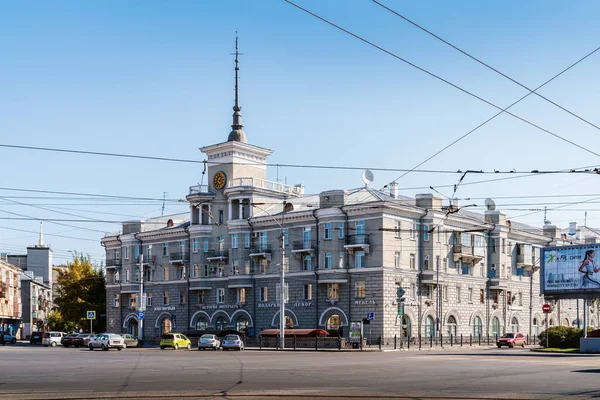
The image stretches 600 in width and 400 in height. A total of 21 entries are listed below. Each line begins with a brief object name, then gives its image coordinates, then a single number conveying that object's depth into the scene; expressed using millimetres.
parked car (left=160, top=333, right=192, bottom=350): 64438
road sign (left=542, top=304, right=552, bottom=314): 62150
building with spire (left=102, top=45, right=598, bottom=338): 75000
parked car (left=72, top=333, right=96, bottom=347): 76312
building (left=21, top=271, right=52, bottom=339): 127938
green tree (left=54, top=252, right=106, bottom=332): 98688
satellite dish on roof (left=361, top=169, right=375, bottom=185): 79506
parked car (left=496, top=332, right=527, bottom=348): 70319
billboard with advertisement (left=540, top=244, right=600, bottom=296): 52844
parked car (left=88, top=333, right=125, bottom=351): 63469
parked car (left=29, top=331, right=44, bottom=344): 90000
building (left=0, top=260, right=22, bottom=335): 109375
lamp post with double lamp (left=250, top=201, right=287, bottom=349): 64062
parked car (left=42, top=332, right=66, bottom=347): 82438
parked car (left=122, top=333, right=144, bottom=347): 74688
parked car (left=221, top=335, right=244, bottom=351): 61500
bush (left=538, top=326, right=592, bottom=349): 57344
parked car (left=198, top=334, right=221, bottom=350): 62406
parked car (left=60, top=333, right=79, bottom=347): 77538
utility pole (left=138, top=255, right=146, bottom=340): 77100
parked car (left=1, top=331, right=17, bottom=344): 93750
